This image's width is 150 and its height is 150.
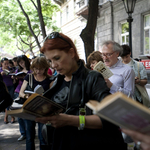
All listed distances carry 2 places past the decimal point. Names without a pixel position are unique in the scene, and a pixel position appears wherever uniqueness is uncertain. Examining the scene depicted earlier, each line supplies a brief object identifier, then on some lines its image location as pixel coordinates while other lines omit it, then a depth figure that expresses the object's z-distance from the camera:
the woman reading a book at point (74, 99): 1.63
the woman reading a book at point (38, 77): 3.99
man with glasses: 3.09
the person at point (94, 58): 4.17
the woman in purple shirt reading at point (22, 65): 5.77
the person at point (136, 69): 3.86
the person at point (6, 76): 7.80
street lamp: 7.45
